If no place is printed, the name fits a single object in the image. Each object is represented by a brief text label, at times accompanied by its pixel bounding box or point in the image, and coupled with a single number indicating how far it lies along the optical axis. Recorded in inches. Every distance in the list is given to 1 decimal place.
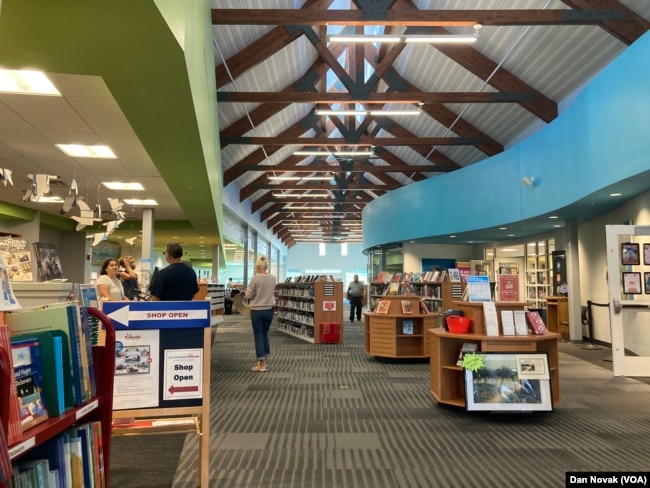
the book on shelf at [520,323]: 184.5
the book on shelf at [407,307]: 302.5
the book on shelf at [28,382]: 54.1
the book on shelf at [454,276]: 468.1
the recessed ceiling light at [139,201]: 409.4
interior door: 258.4
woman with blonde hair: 255.6
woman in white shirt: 217.3
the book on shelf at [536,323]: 186.9
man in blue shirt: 174.7
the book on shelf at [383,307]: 304.2
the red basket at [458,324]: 189.8
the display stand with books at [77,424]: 50.6
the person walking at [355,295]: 573.3
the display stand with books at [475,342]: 181.3
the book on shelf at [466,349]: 183.2
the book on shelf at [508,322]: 184.1
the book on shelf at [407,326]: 302.4
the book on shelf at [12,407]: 48.1
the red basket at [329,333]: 393.4
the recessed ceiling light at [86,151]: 249.9
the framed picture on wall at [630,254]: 263.0
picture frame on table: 171.9
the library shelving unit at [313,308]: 397.7
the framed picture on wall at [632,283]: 262.7
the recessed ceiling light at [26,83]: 161.0
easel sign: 104.1
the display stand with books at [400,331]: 300.0
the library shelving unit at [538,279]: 498.6
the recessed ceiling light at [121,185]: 343.3
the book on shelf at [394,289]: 333.7
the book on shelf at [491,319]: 182.1
